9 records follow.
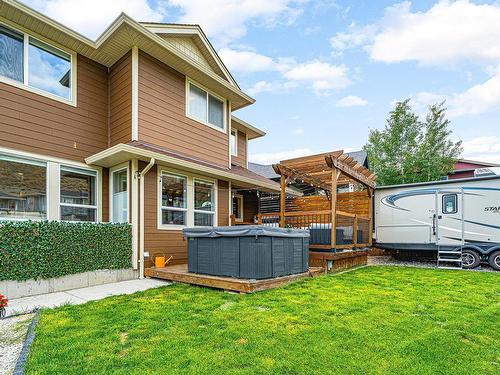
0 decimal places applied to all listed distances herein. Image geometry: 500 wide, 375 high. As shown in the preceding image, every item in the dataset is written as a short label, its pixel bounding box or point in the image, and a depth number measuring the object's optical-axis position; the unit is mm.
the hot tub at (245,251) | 5402
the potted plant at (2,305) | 3989
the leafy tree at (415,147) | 15867
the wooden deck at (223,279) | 5191
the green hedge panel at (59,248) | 5078
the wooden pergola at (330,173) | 7579
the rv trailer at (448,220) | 8812
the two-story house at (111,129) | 6180
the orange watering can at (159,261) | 7094
